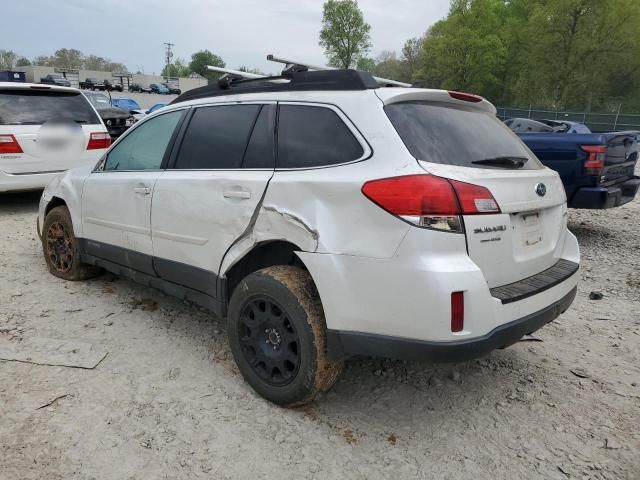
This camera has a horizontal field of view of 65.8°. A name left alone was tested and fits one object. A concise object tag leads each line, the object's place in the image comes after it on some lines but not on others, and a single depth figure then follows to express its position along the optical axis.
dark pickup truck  6.04
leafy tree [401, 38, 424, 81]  59.84
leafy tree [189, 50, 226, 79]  105.05
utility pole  106.00
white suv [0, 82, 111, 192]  6.71
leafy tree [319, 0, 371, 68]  59.56
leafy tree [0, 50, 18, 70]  88.25
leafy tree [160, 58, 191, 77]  108.21
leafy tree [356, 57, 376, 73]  61.16
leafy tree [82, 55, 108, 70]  105.00
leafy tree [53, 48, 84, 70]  104.29
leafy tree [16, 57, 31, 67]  95.93
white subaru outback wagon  2.19
